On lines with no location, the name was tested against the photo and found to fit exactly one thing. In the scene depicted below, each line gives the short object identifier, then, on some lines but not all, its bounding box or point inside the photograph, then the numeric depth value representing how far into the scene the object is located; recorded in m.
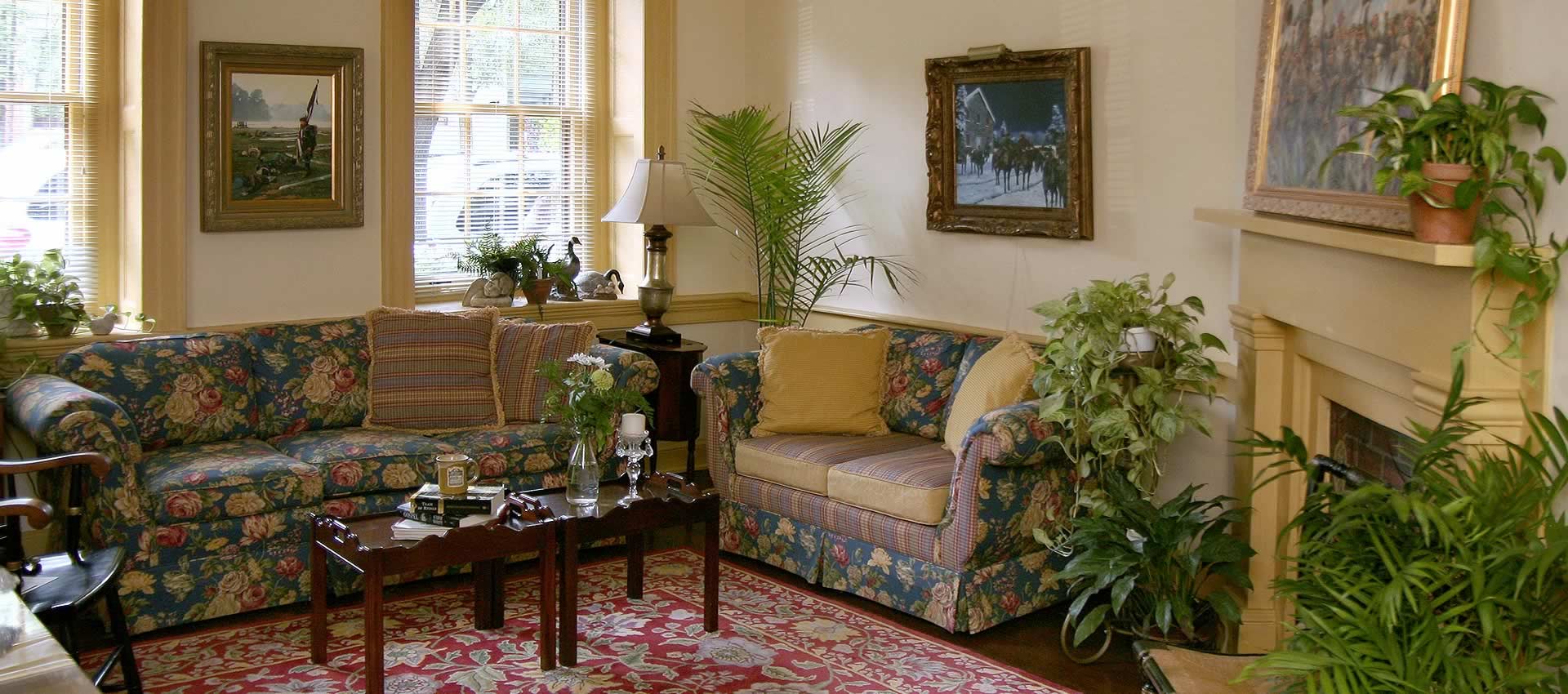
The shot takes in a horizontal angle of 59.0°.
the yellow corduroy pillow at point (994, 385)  4.90
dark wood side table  6.35
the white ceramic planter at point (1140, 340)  4.37
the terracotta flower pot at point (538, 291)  6.43
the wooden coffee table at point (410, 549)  3.84
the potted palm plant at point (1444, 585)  2.21
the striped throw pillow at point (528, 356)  5.60
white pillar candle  4.47
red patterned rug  4.14
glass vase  4.42
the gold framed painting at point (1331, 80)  2.91
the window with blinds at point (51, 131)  5.38
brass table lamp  6.16
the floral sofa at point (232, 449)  4.41
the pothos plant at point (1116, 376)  4.38
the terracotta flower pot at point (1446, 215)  2.59
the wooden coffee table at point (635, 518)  4.24
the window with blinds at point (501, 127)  6.52
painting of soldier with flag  5.54
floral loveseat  4.53
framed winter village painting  5.35
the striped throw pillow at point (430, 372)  5.43
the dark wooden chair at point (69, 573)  3.42
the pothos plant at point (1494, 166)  2.43
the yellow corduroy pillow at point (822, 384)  5.43
